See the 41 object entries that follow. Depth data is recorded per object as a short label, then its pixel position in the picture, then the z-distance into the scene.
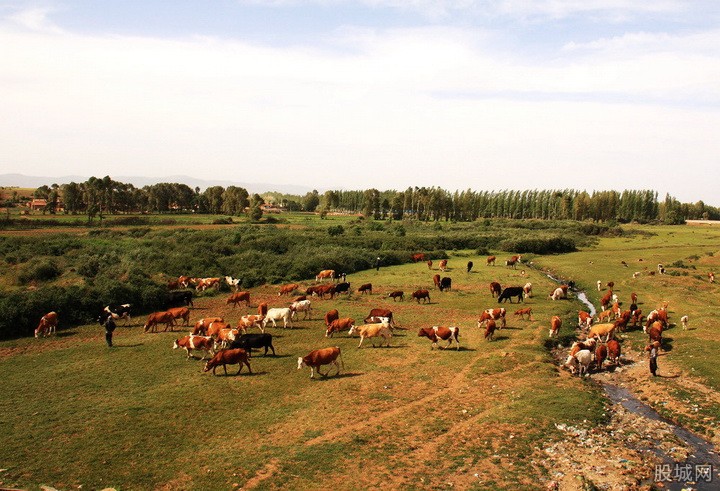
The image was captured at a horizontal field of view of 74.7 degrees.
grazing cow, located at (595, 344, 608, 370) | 20.56
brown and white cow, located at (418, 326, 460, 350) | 22.91
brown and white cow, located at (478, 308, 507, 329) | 26.52
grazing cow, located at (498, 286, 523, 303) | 33.31
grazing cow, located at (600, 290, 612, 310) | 31.05
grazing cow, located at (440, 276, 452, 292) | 37.94
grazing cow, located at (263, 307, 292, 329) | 27.07
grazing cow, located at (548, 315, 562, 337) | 24.89
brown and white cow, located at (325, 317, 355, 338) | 25.16
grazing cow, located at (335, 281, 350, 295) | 36.50
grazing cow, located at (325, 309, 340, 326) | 27.01
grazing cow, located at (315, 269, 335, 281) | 43.53
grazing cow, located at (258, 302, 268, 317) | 28.95
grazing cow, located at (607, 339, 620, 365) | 21.09
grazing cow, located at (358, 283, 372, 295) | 36.88
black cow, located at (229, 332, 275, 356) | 21.64
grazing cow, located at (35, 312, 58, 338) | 26.65
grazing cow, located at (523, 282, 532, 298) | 35.14
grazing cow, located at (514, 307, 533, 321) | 28.59
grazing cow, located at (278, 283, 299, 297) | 37.19
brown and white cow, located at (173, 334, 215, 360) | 21.83
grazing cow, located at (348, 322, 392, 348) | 23.62
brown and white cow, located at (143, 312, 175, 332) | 26.72
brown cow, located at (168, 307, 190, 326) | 27.57
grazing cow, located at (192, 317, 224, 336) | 24.55
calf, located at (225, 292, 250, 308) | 32.53
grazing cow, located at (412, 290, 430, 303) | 33.63
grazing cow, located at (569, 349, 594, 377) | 19.84
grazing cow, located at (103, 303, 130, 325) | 29.42
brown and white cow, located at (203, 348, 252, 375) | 19.58
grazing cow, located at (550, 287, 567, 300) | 34.47
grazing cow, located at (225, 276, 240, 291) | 40.50
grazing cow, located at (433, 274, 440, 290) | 38.95
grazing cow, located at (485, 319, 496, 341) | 24.27
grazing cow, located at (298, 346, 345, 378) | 19.28
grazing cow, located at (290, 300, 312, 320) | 29.22
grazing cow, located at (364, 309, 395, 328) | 27.02
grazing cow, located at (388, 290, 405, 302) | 34.50
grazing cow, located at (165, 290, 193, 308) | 34.05
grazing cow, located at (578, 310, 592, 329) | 27.48
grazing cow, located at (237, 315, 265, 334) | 25.38
